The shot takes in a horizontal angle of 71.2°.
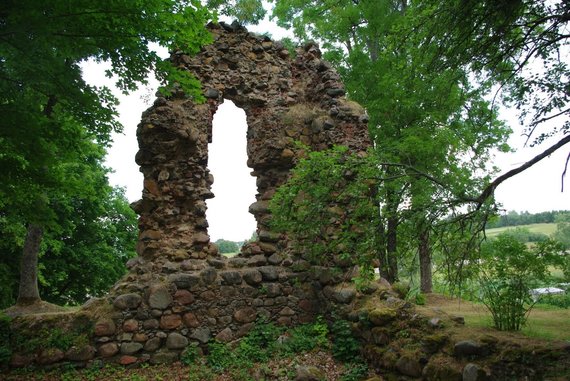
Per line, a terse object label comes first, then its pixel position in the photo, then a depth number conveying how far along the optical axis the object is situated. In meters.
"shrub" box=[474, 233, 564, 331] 4.77
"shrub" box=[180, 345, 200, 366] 6.49
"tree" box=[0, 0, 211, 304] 4.18
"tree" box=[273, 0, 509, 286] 10.19
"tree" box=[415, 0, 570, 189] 4.31
